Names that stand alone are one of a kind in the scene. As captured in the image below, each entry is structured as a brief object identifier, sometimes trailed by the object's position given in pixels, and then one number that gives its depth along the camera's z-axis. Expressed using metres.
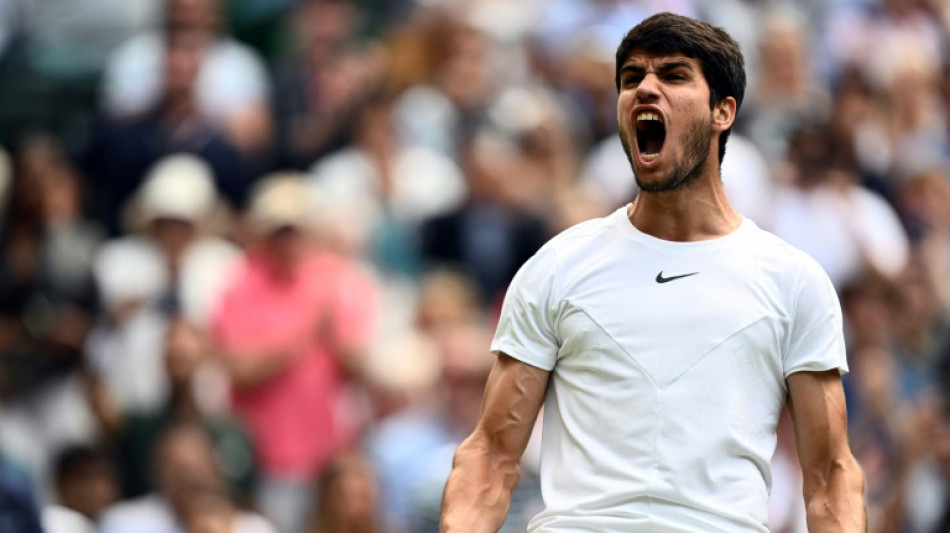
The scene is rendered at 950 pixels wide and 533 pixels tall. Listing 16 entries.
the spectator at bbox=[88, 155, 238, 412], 19.22
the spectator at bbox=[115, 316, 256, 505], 18.66
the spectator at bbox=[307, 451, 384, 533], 18.16
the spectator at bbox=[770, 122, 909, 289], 22.77
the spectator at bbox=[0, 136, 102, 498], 19.05
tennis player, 10.17
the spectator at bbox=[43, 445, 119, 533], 18.42
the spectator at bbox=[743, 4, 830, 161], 24.09
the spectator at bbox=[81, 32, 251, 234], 21.28
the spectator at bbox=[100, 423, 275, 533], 18.06
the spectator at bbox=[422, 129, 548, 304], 20.92
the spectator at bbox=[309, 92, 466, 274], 21.17
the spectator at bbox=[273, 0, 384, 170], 21.87
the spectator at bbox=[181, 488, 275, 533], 17.89
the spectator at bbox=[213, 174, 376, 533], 19.02
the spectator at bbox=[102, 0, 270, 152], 21.81
